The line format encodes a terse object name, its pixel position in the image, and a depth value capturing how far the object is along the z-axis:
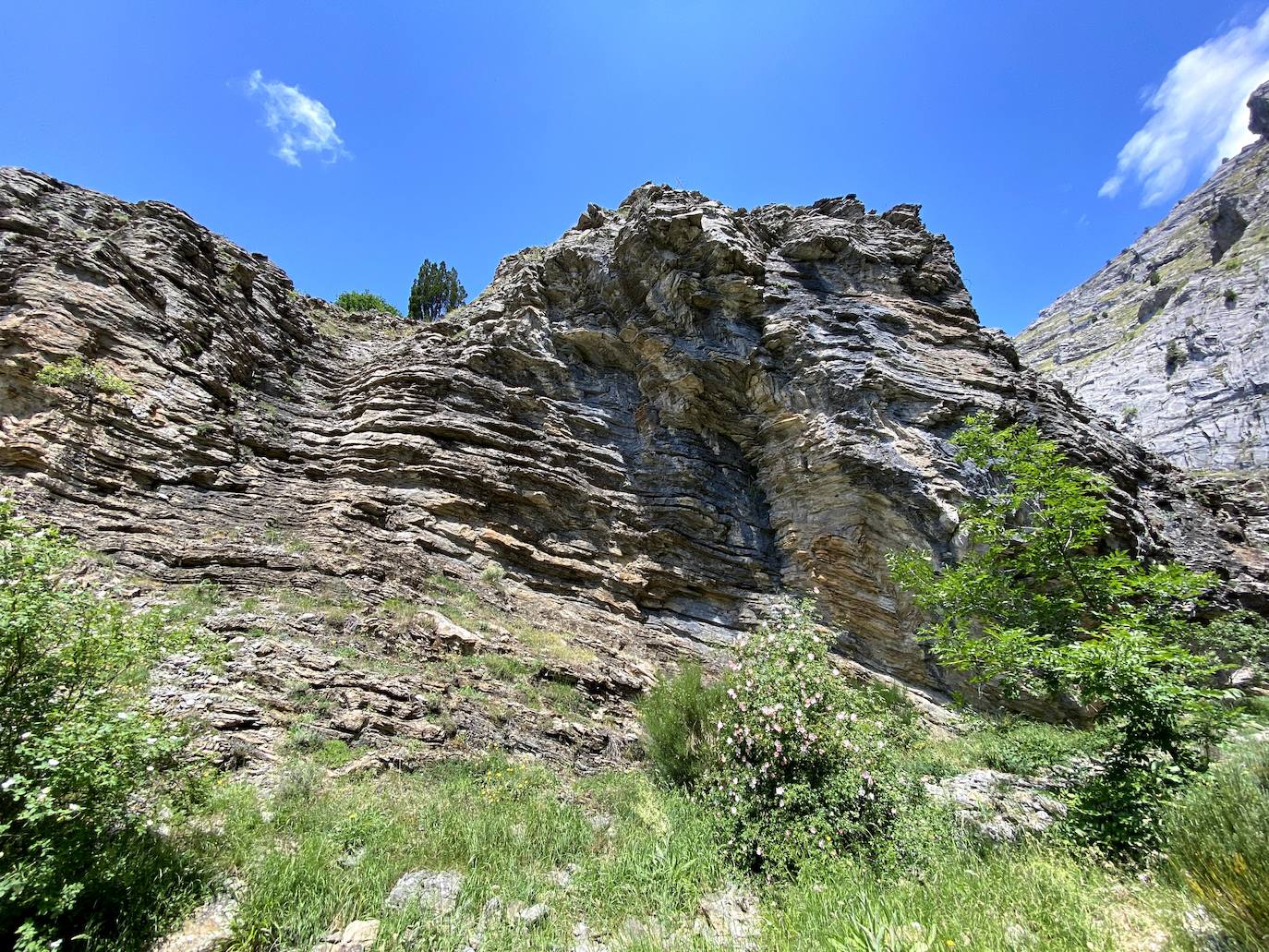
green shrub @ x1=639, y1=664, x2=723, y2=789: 8.30
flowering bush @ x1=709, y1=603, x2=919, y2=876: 6.04
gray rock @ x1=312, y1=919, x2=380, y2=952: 4.12
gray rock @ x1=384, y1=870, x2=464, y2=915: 4.69
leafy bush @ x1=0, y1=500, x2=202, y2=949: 3.54
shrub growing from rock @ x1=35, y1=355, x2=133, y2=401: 11.45
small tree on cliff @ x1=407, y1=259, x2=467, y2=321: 37.19
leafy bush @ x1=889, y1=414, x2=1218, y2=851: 5.21
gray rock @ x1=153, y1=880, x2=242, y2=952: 3.87
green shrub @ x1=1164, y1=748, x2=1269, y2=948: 3.05
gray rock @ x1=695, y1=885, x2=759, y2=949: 4.48
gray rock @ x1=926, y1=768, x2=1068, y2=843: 6.09
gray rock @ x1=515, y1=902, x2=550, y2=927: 4.70
